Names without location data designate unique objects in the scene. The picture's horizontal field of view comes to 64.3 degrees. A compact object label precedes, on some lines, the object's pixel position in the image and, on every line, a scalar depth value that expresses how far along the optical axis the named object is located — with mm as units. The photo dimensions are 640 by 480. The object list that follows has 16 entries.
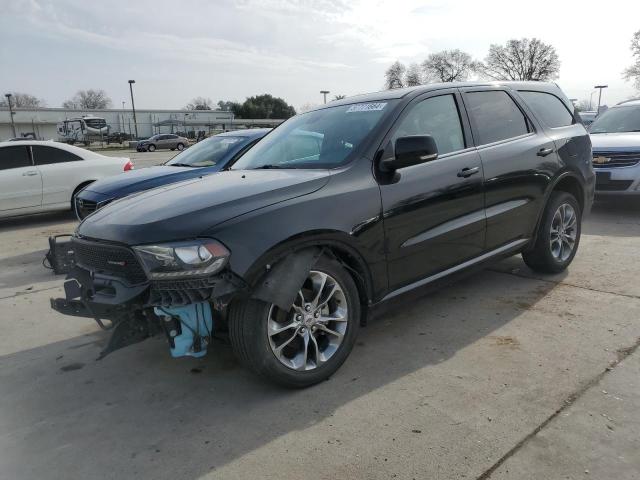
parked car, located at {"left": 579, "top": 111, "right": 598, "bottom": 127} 21448
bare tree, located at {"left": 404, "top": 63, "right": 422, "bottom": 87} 71731
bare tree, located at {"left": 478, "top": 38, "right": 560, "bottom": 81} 69562
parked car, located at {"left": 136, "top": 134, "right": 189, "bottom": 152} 45662
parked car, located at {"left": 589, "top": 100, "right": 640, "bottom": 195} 7836
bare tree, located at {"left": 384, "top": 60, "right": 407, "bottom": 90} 75662
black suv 2775
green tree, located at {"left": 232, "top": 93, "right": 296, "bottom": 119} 96438
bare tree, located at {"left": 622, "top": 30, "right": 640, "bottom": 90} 49716
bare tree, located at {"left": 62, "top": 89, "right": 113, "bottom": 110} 101419
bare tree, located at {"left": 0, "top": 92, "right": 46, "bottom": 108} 88144
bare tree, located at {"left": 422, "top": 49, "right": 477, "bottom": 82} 73625
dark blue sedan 6301
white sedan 8945
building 67562
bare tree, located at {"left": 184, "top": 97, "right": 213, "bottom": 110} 110125
